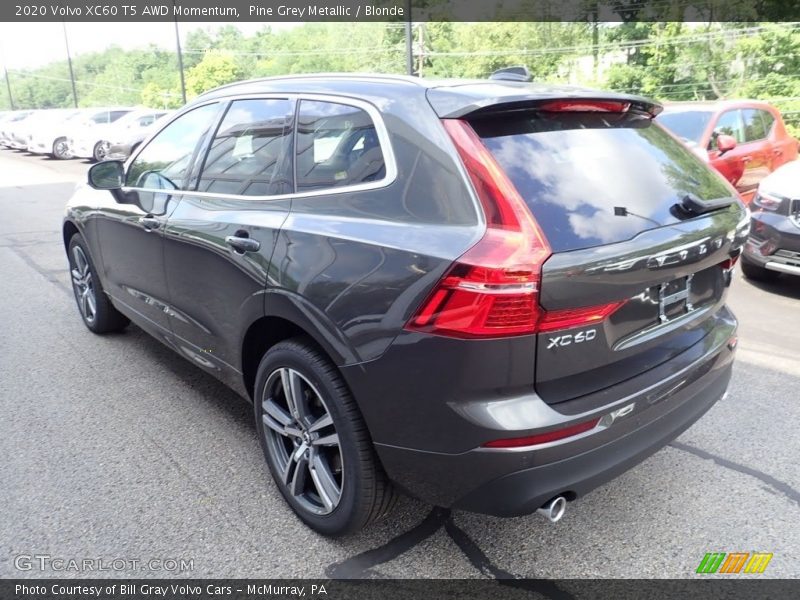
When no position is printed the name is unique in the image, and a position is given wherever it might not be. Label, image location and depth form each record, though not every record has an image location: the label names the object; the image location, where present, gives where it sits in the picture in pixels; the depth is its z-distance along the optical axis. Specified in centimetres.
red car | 772
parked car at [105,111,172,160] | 1853
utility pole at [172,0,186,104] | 2636
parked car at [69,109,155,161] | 1989
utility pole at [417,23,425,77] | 3697
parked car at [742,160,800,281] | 541
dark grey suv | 198
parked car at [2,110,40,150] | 2591
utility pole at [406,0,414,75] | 1694
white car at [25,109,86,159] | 2286
